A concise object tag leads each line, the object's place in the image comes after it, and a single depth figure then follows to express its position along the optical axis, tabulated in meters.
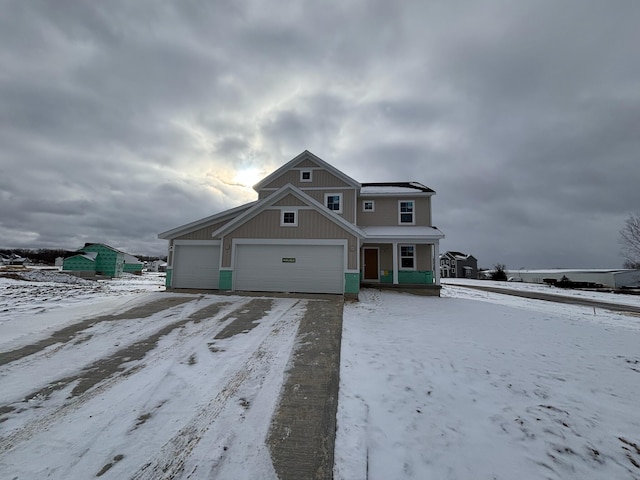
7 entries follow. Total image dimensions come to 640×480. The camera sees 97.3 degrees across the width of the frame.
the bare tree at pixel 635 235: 32.06
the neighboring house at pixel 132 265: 45.41
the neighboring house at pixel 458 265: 58.19
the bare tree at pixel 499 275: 48.83
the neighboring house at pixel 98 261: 34.16
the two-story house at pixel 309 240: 13.19
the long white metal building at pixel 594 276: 36.41
